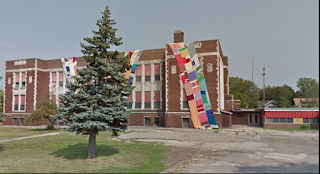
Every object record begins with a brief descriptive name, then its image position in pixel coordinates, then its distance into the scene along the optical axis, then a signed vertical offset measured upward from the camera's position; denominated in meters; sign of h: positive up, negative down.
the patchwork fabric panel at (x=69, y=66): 38.03 +4.87
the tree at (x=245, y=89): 67.38 +2.85
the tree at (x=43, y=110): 28.38 -1.39
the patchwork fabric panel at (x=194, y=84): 29.81 +1.74
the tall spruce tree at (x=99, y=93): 11.98 +0.25
